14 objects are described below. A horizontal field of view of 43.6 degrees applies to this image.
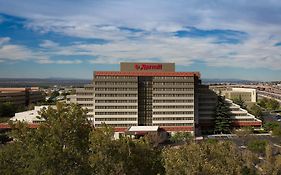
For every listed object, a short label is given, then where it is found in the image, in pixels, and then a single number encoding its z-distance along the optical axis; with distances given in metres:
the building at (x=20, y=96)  132.01
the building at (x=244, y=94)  154.06
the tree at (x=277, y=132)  73.94
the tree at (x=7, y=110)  113.56
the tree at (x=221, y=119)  87.50
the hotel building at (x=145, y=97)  82.38
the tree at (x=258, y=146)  56.09
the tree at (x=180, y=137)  74.88
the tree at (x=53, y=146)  23.84
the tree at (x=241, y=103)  122.66
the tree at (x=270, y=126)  86.74
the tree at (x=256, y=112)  106.88
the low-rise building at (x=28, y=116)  87.03
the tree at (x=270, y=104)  145.38
